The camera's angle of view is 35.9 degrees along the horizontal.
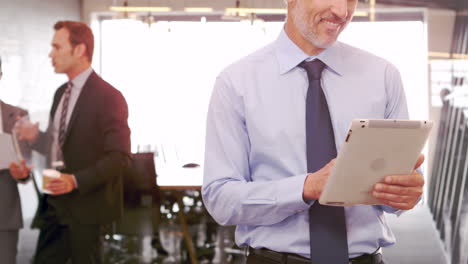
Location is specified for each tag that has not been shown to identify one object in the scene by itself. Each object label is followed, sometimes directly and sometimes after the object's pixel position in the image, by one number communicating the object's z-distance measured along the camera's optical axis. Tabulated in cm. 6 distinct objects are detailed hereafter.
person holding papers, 509
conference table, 525
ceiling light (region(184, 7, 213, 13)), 536
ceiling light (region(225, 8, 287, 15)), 529
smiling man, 186
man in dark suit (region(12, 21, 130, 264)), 491
